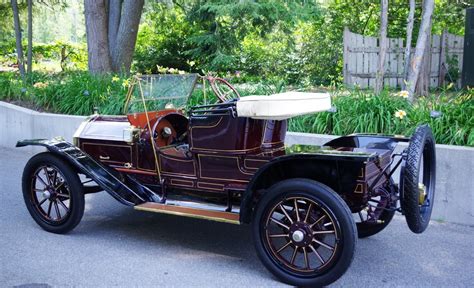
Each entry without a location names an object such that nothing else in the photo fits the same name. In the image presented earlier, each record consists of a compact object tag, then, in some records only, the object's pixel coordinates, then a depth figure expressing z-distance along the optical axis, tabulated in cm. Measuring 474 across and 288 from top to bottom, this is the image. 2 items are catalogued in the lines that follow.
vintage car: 370
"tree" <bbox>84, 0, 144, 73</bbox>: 1038
